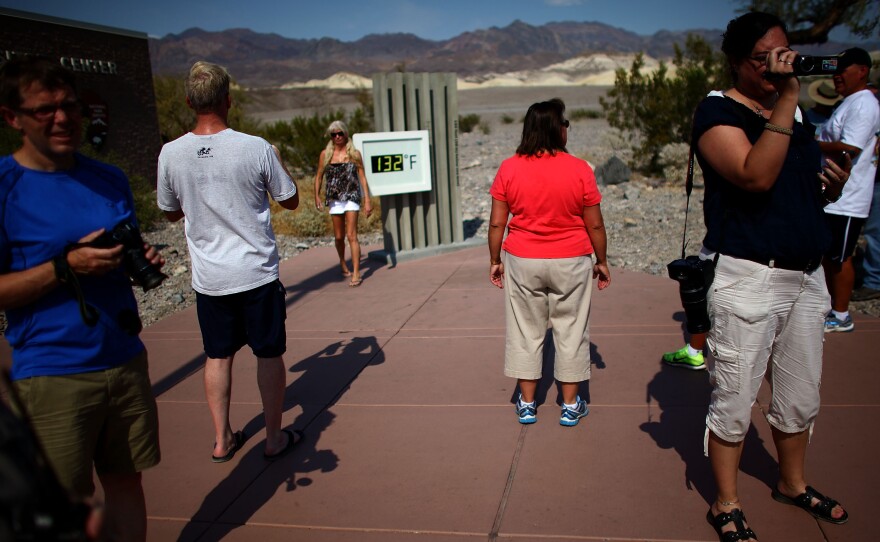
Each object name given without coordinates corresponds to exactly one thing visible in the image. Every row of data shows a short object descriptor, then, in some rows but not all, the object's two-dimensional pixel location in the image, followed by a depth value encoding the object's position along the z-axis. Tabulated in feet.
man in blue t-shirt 6.81
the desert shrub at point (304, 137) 54.13
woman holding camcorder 7.82
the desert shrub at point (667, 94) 48.88
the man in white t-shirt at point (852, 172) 14.97
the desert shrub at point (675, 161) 47.14
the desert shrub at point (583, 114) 131.44
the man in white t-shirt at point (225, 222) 10.43
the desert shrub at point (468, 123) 109.29
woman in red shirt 11.62
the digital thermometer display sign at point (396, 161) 25.59
